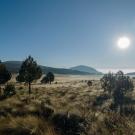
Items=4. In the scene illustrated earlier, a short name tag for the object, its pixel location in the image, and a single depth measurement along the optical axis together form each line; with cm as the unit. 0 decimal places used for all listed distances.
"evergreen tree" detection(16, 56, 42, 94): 2665
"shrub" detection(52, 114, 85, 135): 464
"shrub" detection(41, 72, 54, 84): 5092
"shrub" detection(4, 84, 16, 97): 1516
